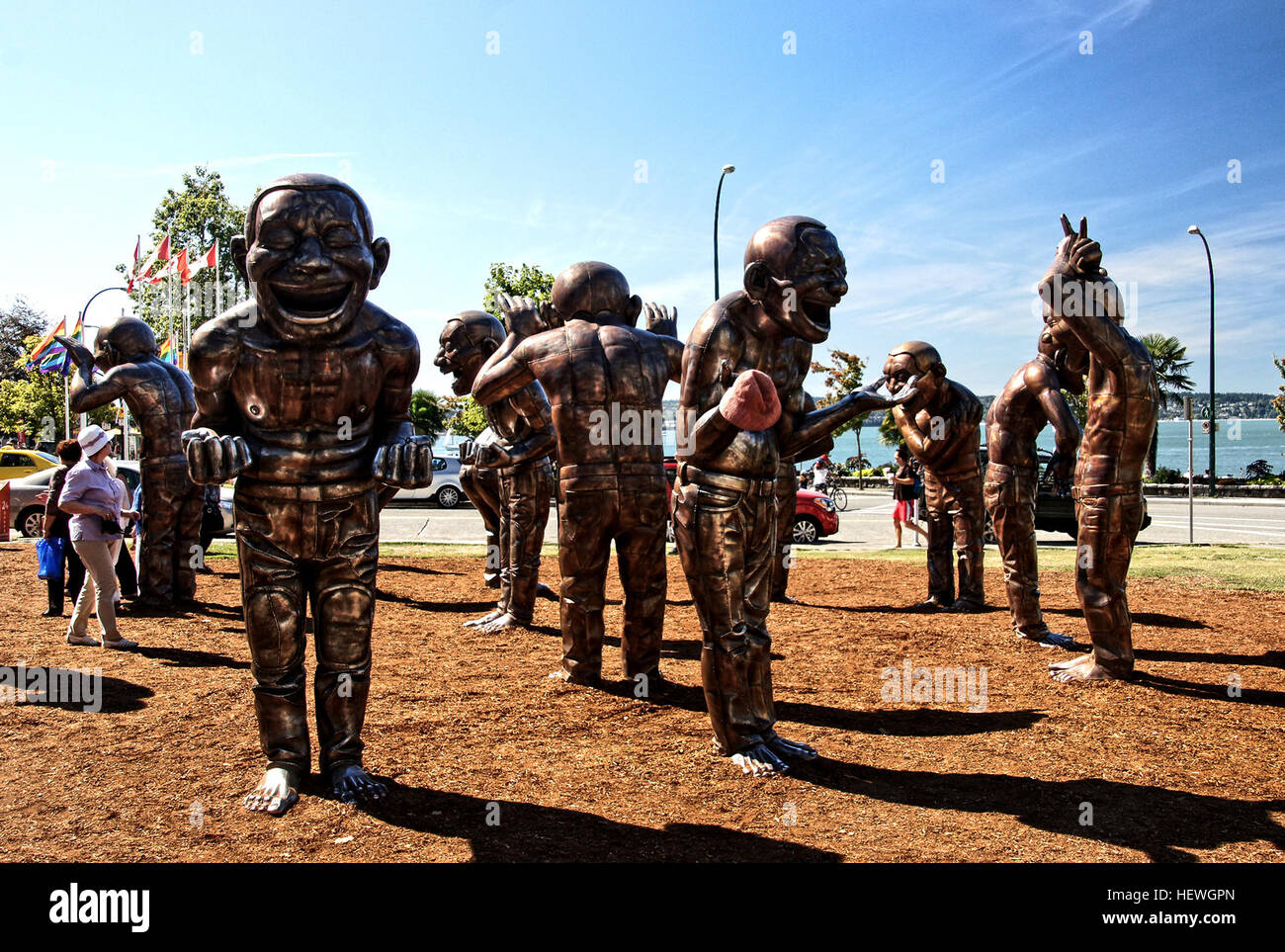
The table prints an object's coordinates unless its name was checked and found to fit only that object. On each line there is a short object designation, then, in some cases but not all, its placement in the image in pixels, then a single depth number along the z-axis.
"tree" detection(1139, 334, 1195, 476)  35.97
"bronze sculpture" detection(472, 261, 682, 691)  5.62
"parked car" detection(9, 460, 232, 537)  15.34
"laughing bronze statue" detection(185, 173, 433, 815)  3.89
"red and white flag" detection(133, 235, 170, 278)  24.92
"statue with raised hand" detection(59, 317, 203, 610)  8.29
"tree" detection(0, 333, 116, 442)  34.84
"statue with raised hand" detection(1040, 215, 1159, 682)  5.54
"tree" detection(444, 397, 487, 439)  31.20
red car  15.39
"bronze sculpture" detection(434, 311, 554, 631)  7.88
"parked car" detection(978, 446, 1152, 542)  16.45
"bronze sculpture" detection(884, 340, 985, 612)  8.50
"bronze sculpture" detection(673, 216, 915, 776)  4.26
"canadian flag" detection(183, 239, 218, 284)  22.20
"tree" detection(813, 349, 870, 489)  32.00
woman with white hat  6.76
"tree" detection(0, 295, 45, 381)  44.84
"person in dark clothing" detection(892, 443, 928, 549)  13.16
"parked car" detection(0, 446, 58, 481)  18.72
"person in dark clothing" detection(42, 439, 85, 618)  7.51
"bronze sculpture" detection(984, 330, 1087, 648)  7.00
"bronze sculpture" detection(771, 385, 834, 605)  6.74
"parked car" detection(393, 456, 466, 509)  25.08
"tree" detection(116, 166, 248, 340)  34.53
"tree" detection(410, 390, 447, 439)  46.72
